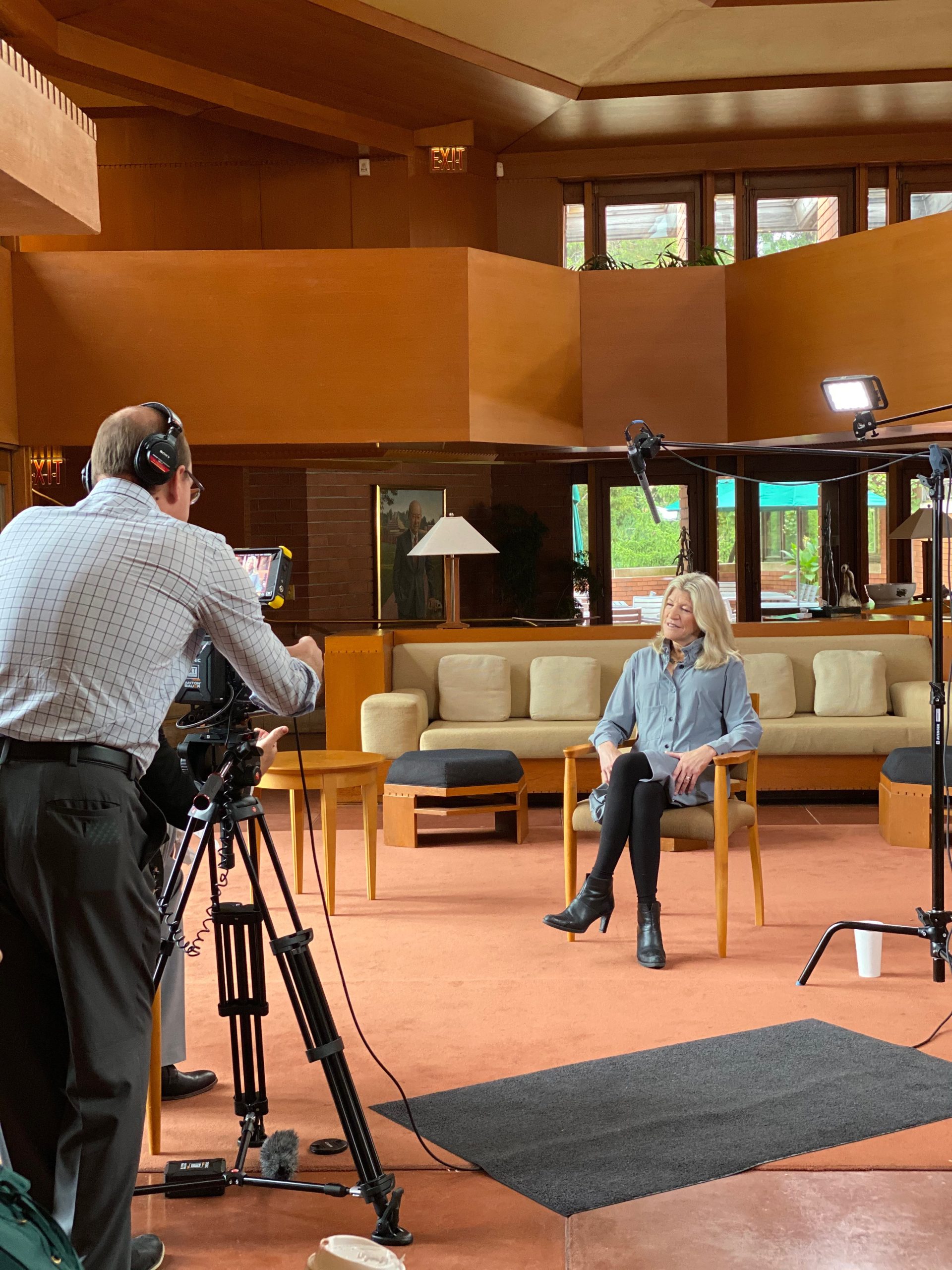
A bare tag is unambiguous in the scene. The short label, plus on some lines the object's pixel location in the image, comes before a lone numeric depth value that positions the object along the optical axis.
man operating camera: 2.04
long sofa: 7.05
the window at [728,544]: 12.27
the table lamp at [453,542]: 7.98
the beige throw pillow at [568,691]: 7.42
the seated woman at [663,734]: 4.45
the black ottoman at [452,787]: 6.21
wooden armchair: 4.45
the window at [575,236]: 11.90
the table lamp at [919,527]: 8.51
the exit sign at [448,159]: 11.24
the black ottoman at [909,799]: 6.09
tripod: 2.46
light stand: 3.79
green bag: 1.49
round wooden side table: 5.05
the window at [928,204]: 11.62
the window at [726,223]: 11.70
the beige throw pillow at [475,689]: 7.45
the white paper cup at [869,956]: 4.13
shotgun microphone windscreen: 2.74
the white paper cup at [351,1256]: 1.85
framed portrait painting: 12.55
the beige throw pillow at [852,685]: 7.33
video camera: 2.59
